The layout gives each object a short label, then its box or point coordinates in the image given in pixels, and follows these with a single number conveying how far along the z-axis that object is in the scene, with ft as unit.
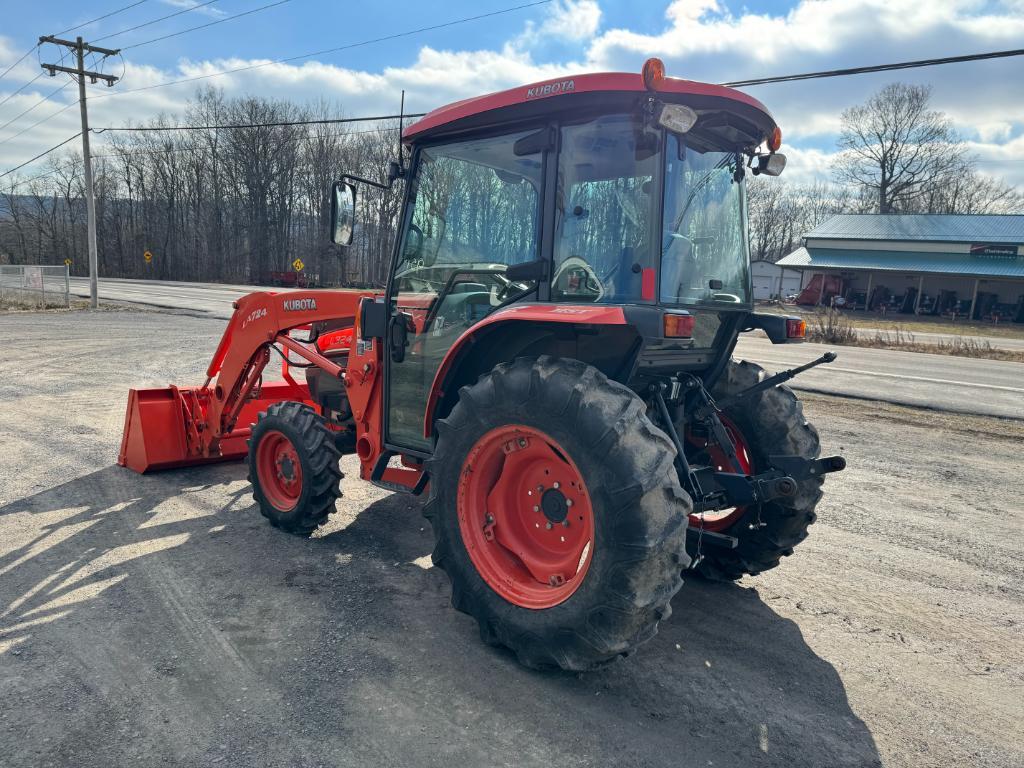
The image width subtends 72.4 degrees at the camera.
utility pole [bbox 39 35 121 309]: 78.48
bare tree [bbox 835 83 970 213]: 168.55
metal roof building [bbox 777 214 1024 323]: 126.11
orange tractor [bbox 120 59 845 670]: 9.11
